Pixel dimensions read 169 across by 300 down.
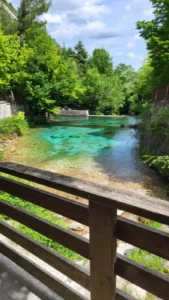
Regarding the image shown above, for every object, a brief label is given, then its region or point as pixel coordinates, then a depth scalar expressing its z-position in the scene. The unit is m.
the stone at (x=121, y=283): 2.48
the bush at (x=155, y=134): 7.81
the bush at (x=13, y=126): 13.78
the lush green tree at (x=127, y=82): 34.76
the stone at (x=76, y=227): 4.35
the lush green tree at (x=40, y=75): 19.16
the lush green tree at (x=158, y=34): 9.66
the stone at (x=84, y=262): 3.00
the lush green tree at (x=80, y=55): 43.54
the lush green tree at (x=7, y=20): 26.20
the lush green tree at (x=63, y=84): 19.81
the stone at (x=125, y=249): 3.31
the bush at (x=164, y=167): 6.58
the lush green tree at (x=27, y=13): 29.31
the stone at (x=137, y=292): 2.32
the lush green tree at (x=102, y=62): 39.69
